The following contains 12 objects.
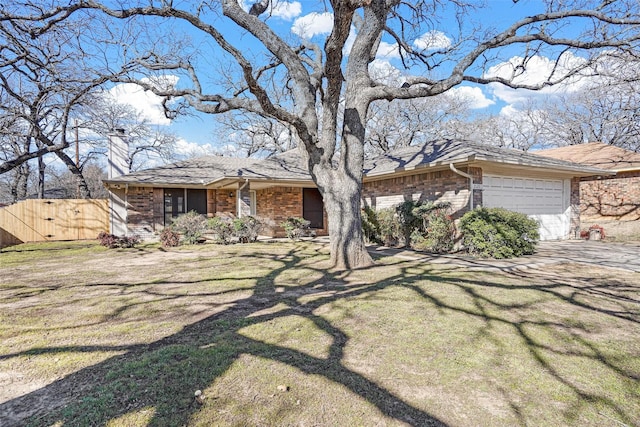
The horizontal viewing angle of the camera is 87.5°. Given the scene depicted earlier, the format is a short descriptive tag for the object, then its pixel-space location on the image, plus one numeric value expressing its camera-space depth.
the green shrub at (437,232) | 9.49
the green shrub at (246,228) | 12.23
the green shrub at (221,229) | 11.91
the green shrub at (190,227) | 12.36
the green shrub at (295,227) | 13.18
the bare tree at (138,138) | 21.22
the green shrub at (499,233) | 8.43
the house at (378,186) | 9.82
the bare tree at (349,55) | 6.85
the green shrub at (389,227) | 11.07
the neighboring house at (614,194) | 14.20
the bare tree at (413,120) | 24.84
